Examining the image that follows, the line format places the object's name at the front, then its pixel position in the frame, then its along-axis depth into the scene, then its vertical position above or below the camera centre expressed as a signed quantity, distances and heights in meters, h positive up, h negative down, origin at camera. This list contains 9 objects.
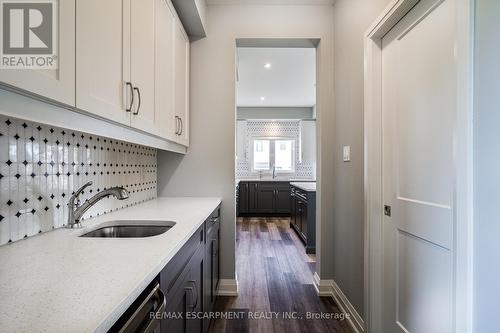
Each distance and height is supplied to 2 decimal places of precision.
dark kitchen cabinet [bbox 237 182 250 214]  6.37 -0.77
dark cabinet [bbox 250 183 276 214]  6.36 -0.82
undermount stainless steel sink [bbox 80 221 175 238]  1.36 -0.34
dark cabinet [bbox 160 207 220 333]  0.93 -0.56
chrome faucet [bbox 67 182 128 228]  1.22 -0.18
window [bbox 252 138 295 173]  7.07 +0.28
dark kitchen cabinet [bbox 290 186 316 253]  3.57 -0.79
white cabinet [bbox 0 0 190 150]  0.80 +0.43
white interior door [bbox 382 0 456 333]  1.13 -0.01
